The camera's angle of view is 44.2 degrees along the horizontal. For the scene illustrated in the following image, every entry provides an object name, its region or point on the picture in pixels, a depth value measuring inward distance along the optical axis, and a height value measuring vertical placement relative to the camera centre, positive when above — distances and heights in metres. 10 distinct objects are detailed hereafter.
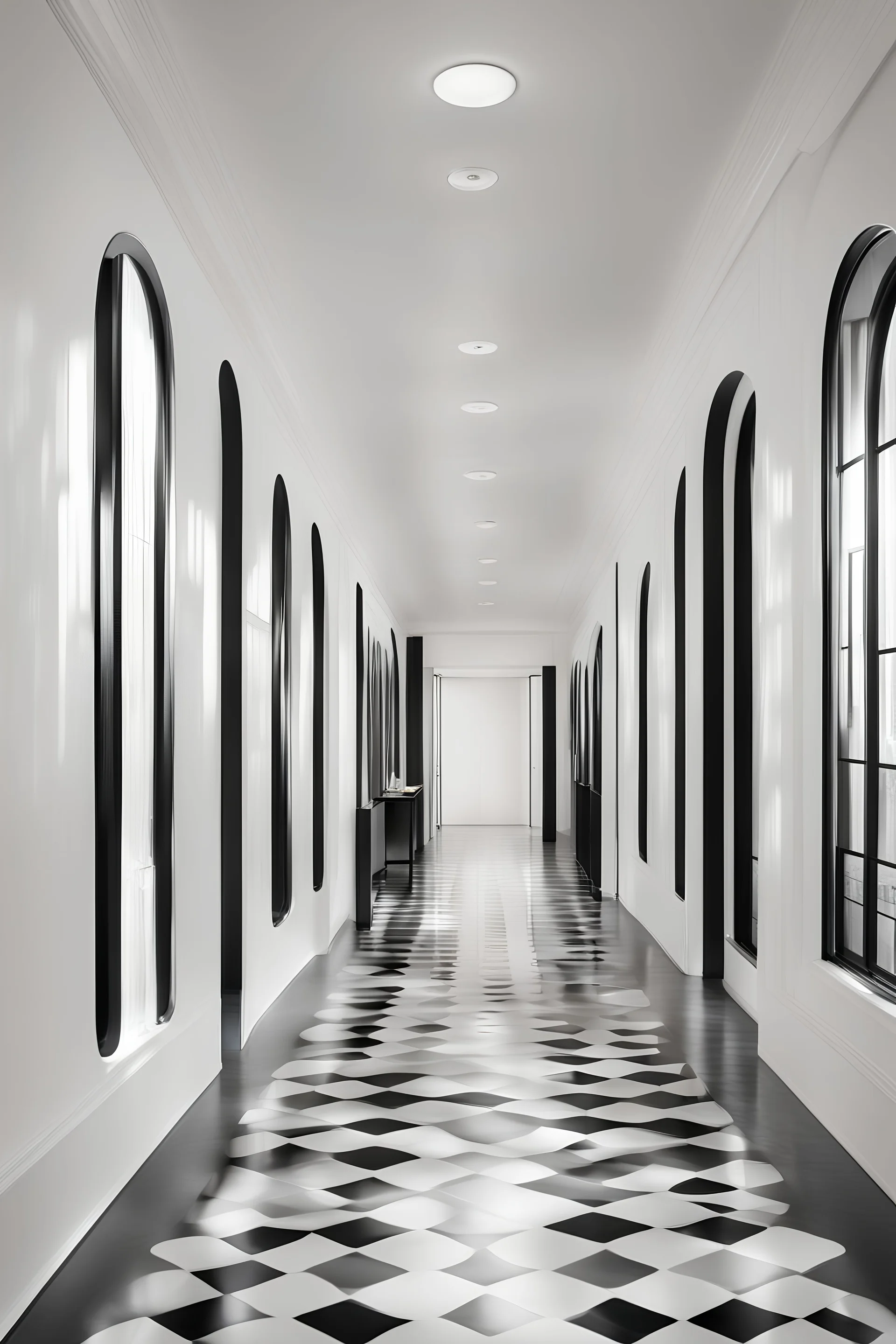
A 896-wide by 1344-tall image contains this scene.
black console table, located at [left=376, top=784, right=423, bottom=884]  12.58 -1.34
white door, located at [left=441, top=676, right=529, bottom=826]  22.17 -0.91
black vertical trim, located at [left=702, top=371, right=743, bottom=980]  6.23 +0.07
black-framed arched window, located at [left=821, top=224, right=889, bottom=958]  3.89 +0.30
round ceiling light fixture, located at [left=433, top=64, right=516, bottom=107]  3.59 +2.06
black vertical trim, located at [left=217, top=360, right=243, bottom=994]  5.26 +0.11
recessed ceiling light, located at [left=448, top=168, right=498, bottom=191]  4.22 +2.03
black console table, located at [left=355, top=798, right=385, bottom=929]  9.07 -1.30
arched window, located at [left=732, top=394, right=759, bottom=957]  6.06 -0.09
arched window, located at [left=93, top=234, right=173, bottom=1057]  3.46 +0.20
